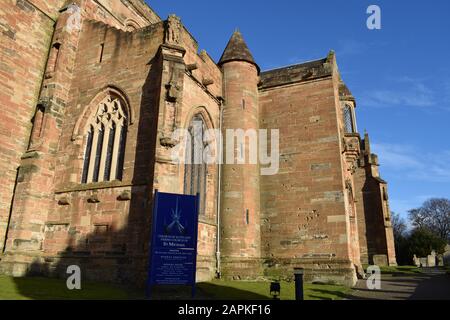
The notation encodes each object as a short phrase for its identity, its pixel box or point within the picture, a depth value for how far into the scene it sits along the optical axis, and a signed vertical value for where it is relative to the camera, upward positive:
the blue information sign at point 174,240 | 9.81 +0.57
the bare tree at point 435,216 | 69.12 +9.92
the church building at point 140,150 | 12.70 +4.37
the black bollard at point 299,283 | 8.09 -0.41
